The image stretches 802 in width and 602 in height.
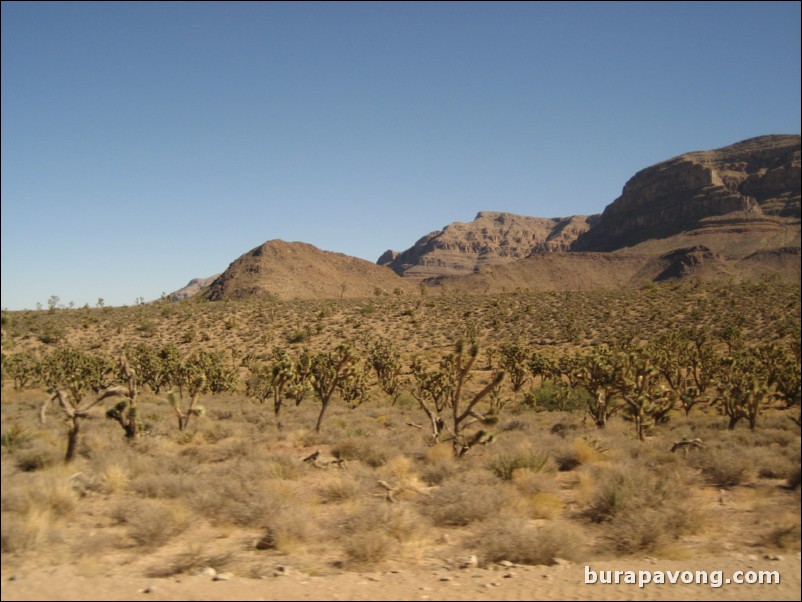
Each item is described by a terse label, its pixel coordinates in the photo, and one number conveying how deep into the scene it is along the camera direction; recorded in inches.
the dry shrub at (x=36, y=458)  466.9
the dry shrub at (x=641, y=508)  330.3
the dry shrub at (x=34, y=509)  289.7
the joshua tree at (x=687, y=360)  1146.7
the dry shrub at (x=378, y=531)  309.7
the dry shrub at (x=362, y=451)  586.9
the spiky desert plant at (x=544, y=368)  1430.4
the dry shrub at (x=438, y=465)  510.6
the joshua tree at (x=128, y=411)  549.0
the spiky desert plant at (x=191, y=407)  639.8
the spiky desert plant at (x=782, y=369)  887.0
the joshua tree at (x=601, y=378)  785.6
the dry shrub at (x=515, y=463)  501.7
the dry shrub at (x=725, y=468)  497.4
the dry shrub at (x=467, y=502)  389.4
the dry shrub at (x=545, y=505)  407.4
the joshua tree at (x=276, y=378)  841.5
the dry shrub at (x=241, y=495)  378.0
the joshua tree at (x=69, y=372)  1046.4
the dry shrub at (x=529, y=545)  310.2
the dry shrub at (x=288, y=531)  327.3
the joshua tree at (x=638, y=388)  725.3
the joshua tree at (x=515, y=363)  1525.5
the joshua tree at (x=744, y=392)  802.8
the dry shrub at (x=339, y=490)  449.4
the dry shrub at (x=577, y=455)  580.1
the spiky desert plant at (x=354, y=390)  1262.1
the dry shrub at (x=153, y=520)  330.0
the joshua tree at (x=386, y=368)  1465.3
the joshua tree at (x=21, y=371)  1323.8
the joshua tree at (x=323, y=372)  997.2
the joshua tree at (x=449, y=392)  543.2
